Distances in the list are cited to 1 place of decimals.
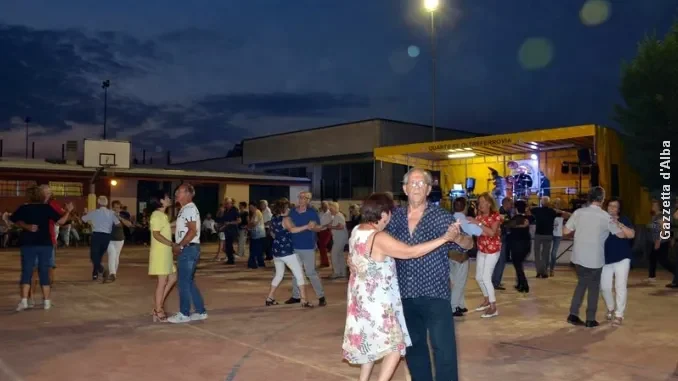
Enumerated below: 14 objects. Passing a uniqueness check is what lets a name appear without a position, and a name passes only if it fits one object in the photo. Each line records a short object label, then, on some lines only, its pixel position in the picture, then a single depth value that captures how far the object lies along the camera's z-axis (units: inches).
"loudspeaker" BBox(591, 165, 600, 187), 720.0
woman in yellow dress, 332.8
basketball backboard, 1117.1
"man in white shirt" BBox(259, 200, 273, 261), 658.7
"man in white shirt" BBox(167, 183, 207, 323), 322.0
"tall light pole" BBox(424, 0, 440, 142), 826.2
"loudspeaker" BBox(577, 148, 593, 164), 760.3
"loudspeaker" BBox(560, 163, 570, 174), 862.5
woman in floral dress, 177.5
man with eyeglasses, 174.4
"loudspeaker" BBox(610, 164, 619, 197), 770.2
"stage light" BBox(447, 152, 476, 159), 1036.2
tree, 932.0
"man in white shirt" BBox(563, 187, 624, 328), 322.3
